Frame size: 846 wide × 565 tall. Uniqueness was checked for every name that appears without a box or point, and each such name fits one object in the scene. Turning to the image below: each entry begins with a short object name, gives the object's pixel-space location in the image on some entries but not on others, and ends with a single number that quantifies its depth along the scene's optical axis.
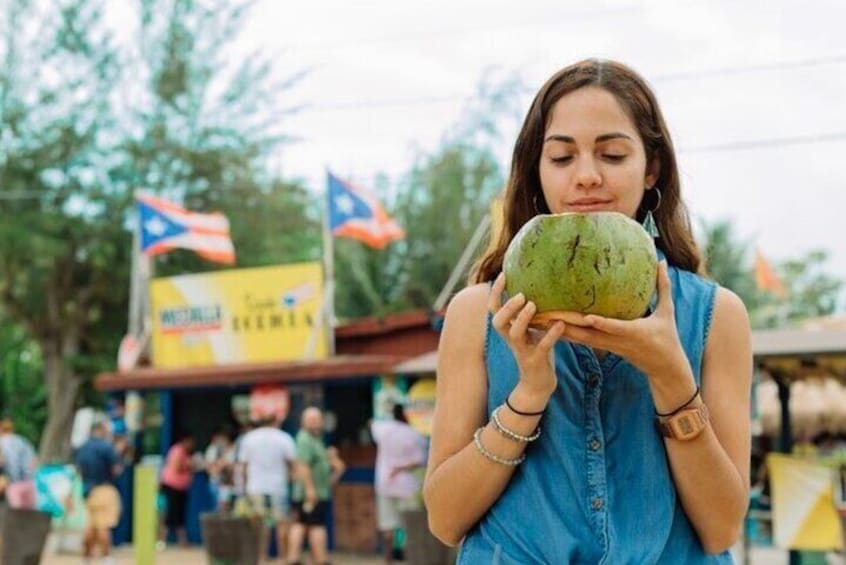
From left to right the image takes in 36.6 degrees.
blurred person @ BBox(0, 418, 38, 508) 16.55
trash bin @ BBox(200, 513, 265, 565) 10.53
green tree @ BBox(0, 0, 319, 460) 31.75
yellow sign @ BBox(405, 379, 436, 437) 14.91
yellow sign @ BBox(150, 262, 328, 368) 19.69
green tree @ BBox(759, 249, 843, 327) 54.03
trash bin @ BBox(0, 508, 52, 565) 10.55
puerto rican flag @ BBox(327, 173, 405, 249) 21.12
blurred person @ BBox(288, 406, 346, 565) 14.24
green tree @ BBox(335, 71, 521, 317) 37.78
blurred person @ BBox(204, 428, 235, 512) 17.67
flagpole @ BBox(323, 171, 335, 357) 19.45
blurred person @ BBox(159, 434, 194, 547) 19.70
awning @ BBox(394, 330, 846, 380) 11.28
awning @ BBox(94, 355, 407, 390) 18.08
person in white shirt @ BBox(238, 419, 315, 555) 14.59
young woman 1.92
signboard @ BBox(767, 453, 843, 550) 11.37
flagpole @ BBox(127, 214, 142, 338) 24.76
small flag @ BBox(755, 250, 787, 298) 25.16
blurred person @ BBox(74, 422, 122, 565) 15.24
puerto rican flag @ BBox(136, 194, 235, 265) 22.64
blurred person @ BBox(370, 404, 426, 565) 14.27
